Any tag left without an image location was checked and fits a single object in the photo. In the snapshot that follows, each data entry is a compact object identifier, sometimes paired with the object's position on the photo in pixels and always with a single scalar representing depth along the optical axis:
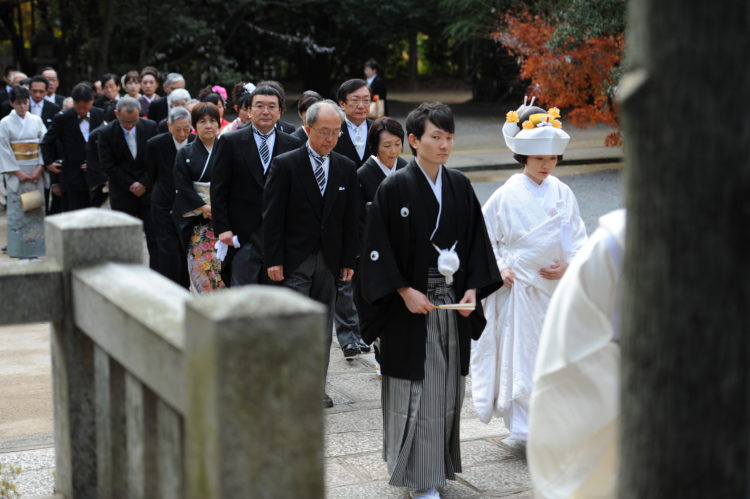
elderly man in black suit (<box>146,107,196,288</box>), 13.32
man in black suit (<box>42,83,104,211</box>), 18.76
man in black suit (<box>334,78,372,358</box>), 12.45
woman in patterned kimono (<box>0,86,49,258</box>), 18.61
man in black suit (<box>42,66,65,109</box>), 23.98
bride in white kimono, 9.07
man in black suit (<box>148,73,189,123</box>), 19.47
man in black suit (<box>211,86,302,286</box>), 10.92
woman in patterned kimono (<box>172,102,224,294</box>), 12.29
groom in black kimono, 7.81
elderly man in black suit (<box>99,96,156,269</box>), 15.81
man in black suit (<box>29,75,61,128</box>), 22.01
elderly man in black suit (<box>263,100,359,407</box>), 9.75
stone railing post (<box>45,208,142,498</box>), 5.15
